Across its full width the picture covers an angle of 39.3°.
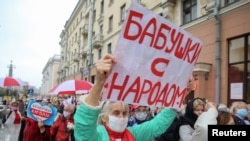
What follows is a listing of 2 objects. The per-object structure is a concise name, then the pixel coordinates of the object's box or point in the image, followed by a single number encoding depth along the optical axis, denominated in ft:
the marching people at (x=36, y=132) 17.07
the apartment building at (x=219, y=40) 36.40
